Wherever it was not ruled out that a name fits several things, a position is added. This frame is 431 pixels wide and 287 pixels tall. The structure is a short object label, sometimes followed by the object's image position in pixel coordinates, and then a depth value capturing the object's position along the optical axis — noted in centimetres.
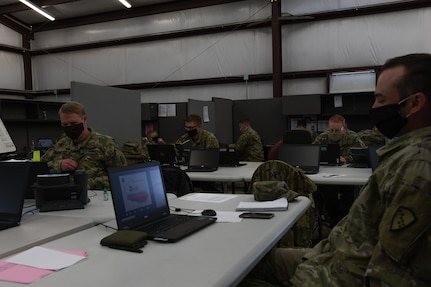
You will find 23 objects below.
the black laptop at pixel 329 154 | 485
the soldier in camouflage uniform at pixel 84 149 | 336
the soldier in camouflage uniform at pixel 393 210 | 114
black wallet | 167
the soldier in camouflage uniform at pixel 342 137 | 537
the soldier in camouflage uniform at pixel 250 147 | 710
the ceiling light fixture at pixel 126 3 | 917
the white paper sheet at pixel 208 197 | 271
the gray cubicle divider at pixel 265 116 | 877
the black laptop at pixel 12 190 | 212
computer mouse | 222
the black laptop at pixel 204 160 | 485
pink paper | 137
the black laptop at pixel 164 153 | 523
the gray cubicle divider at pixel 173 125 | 915
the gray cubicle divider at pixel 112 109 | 481
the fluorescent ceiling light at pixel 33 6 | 907
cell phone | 213
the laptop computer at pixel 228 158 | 517
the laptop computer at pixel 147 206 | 183
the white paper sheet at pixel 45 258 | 150
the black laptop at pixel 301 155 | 436
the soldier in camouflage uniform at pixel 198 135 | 560
